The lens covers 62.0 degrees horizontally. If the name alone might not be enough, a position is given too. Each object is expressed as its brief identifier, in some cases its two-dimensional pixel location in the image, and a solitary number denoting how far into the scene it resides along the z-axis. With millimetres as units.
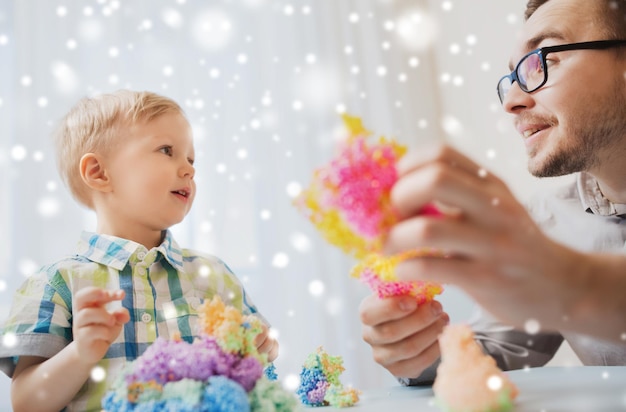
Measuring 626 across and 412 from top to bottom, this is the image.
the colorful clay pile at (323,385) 801
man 436
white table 600
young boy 845
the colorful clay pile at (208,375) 557
